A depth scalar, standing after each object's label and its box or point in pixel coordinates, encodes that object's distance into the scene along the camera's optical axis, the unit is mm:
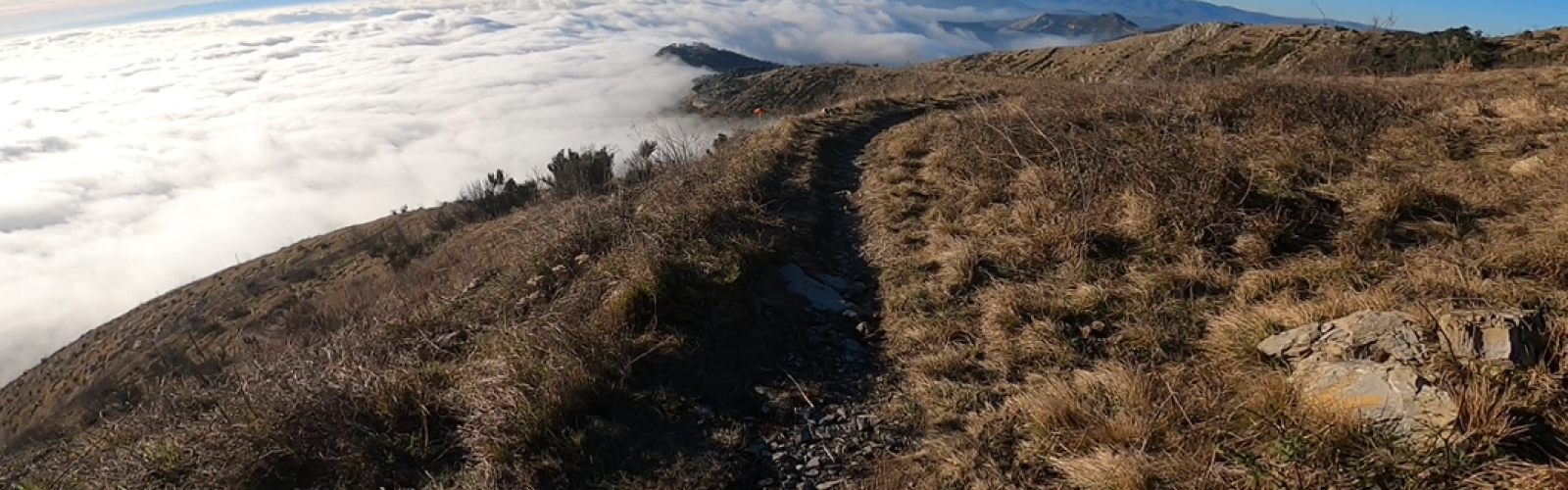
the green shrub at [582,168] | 19669
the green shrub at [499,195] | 26203
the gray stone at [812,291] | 5812
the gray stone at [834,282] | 6246
